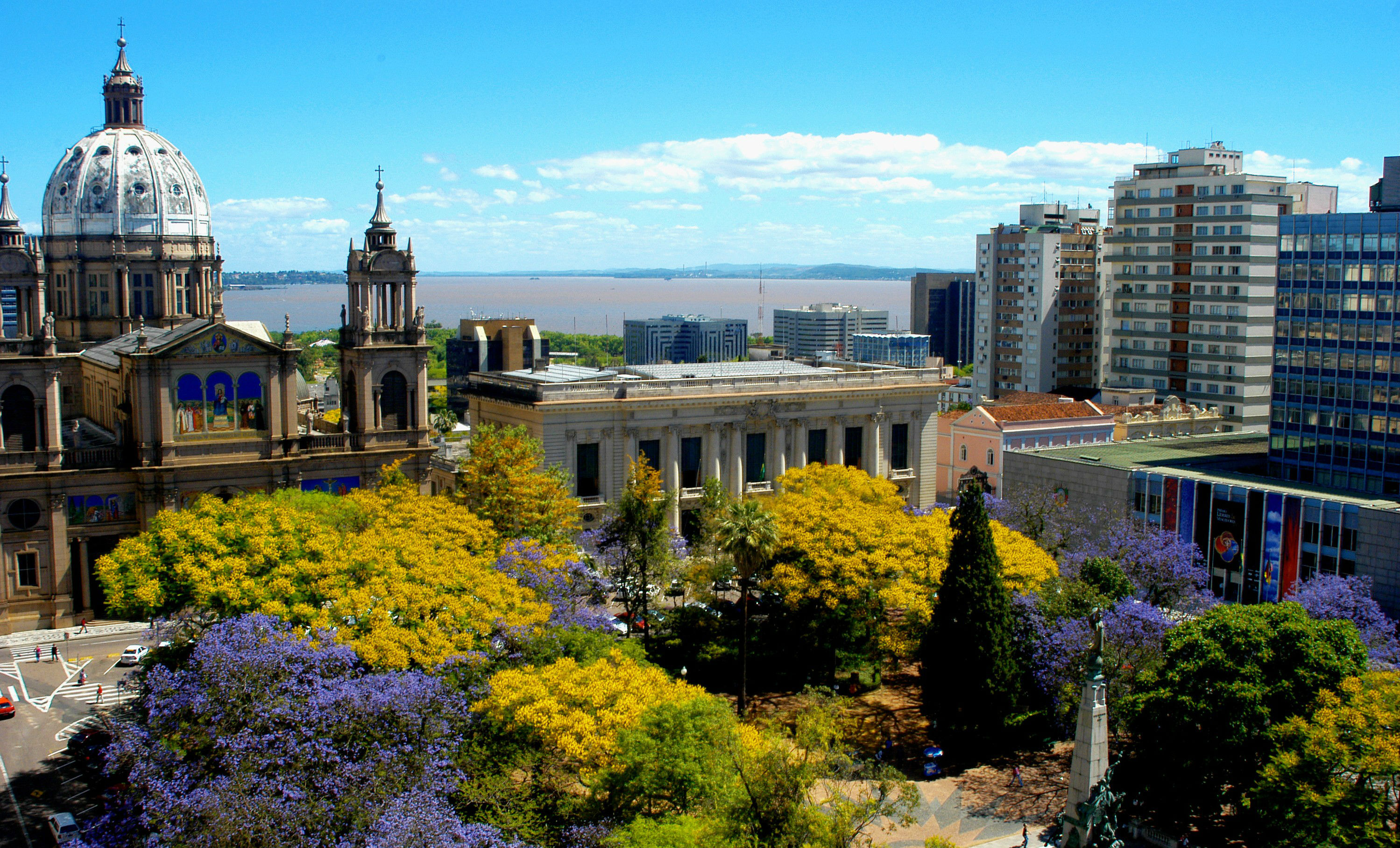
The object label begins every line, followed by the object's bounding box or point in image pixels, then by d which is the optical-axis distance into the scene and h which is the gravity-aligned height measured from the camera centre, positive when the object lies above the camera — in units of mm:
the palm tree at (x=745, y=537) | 55344 -10647
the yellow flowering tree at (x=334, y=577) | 45562 -11040
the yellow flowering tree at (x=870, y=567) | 57375 -12493
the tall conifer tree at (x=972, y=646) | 52406 -14762
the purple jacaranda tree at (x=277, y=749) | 35000 -13926
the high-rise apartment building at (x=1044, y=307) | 152250 -682
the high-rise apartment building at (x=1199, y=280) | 120812 +2305
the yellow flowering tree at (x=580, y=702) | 38500 -12939
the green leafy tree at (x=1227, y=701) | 42219 -13855
